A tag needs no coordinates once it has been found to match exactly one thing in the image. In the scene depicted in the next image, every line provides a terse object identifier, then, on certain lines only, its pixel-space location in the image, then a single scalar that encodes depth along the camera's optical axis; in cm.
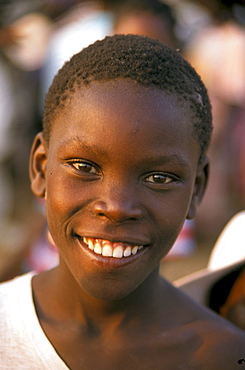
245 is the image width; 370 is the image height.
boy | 77
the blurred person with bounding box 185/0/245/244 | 199
